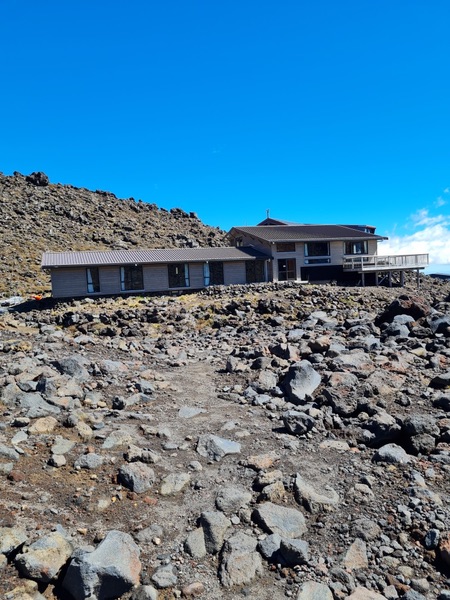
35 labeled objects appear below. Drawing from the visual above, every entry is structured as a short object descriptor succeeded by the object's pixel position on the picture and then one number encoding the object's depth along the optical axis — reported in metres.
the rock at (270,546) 5.87
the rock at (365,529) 6.21
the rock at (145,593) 5.11
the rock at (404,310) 21.50
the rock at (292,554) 5.75
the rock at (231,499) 6.75
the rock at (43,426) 8.38
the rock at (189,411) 10.52
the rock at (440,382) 11.80
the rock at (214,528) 6.00
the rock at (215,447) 8.40
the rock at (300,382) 11.33
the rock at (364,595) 5.25
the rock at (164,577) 5.32
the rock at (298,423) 9.39
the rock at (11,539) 5.34
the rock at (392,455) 8.07
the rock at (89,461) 7.41
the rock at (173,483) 7.10
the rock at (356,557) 5.77
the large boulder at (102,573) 5.02
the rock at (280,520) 6.28
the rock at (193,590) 5.27
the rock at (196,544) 5.86
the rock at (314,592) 5.29
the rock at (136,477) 7.03
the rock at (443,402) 10.42
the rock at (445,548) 5.82
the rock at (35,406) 9.12
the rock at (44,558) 5.13
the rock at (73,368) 12.38
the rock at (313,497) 6.80
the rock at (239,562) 5.54
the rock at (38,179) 81.69
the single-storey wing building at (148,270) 34.19
